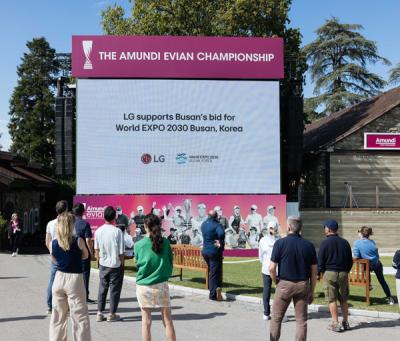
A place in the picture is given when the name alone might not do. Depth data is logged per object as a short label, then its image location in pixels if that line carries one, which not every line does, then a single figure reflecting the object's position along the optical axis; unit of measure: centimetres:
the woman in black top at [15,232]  2189
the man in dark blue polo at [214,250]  1108
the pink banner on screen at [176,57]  2328
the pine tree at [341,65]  4625
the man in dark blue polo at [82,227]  955
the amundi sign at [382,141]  2892
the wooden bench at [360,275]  1048
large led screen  2275
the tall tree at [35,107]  4909
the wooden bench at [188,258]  1317
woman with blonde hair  657
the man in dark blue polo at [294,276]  673
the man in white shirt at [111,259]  891
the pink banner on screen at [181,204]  2262
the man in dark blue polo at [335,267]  864
